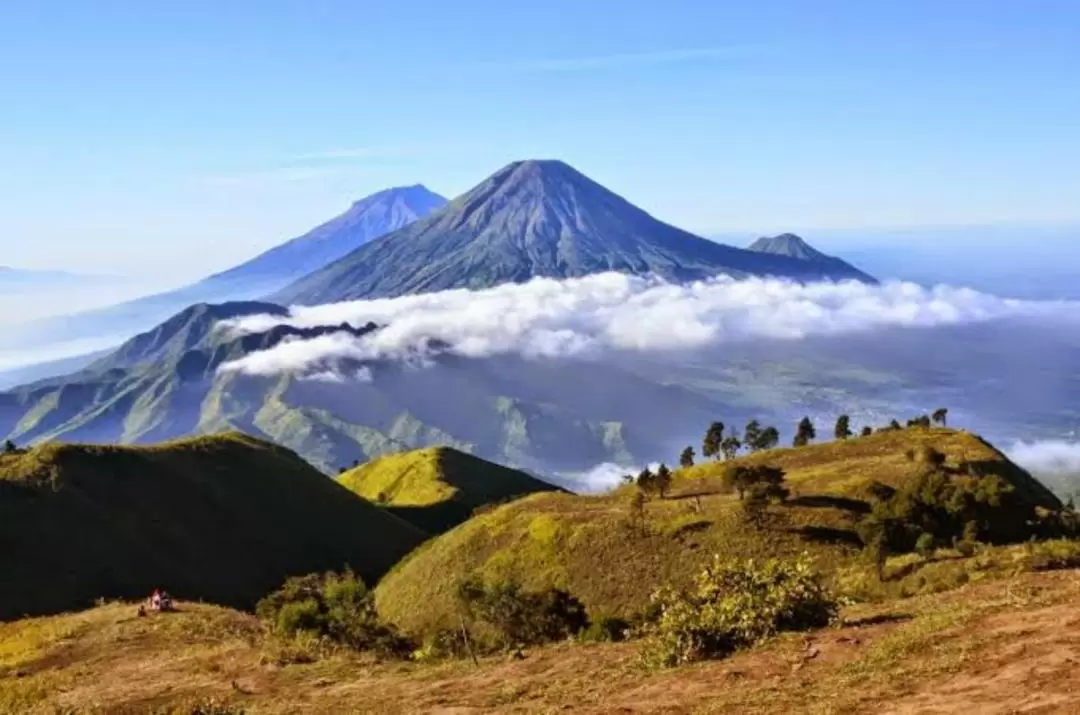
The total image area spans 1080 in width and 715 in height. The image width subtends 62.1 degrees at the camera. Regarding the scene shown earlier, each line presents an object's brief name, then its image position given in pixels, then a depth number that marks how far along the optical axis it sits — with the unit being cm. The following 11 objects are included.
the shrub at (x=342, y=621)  4334
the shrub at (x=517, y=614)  5222
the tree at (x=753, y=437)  14762
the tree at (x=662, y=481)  8975
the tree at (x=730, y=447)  13732
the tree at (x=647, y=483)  8994
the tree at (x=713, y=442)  13625
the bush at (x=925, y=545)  5934
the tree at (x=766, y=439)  14688
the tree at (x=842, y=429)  13312
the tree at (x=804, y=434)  13401
